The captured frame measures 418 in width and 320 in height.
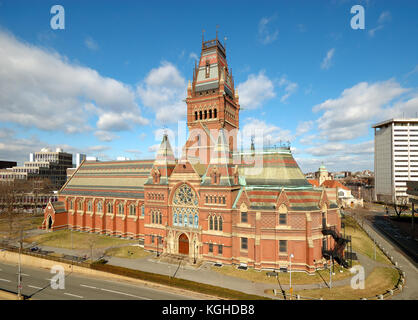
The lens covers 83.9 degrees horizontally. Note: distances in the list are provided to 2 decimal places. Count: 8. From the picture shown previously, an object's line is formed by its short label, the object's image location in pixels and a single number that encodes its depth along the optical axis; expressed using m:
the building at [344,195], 112.06
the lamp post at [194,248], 46.39
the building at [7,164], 177.60
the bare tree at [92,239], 56.85
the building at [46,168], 129.62
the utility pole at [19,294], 30.86
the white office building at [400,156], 132.38
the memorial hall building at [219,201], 41.97
